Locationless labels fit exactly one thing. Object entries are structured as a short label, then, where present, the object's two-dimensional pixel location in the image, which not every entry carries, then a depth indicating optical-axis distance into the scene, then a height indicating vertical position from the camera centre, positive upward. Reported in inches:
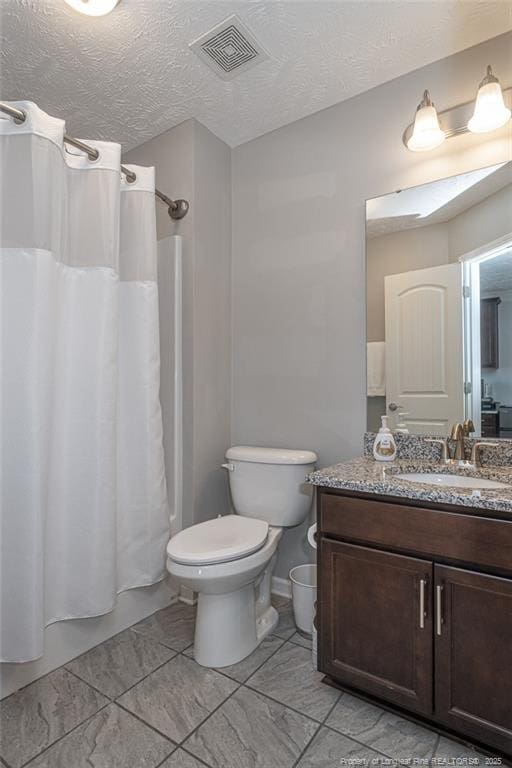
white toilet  58.8 -24.2
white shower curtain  54.0 +0.6
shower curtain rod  53.0 +36.4
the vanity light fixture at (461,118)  58.4 +40.6
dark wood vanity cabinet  44.3 -26.6
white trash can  69.5 -37.2
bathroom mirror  62.5 +13.3
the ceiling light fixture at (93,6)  55.1 +52.1
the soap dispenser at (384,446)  66.3 -9.7
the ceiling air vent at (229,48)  61.4 +53.7
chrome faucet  61.0 -9.4
